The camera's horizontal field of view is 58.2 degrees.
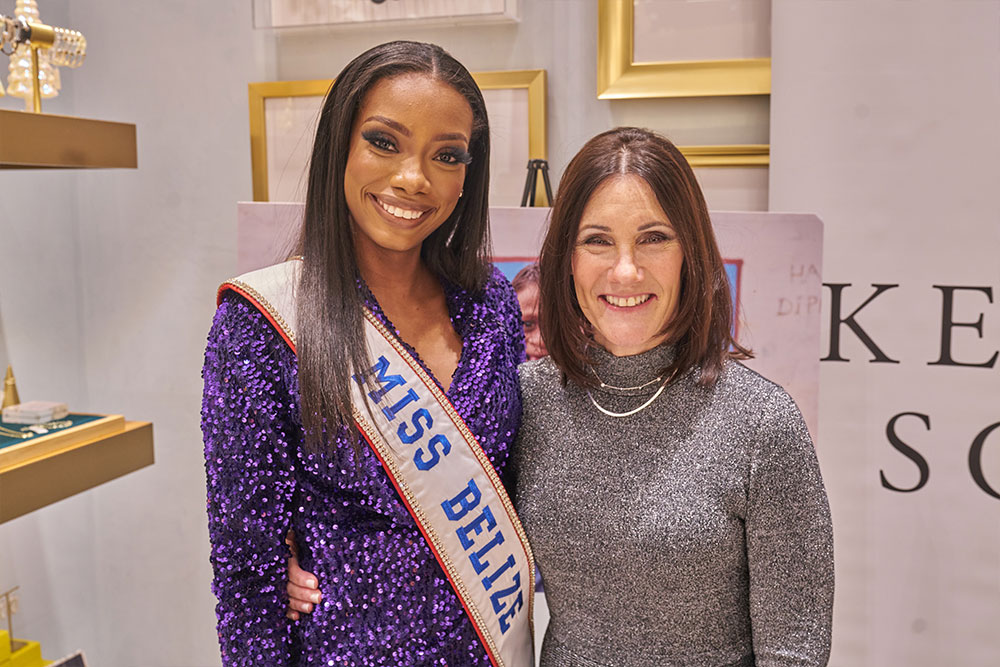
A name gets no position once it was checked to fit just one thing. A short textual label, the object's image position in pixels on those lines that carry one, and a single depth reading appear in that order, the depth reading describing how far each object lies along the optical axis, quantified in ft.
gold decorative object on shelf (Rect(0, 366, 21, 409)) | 6.20
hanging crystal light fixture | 5.65
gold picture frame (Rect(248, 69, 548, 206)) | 6.09
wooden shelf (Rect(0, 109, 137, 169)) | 5.20
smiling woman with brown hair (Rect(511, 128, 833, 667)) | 3.40
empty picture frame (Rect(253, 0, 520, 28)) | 6.07
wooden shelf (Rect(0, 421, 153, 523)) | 5.44
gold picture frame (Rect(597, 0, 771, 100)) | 5.68
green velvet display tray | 5.60
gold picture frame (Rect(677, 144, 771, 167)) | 5.75
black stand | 5.75
